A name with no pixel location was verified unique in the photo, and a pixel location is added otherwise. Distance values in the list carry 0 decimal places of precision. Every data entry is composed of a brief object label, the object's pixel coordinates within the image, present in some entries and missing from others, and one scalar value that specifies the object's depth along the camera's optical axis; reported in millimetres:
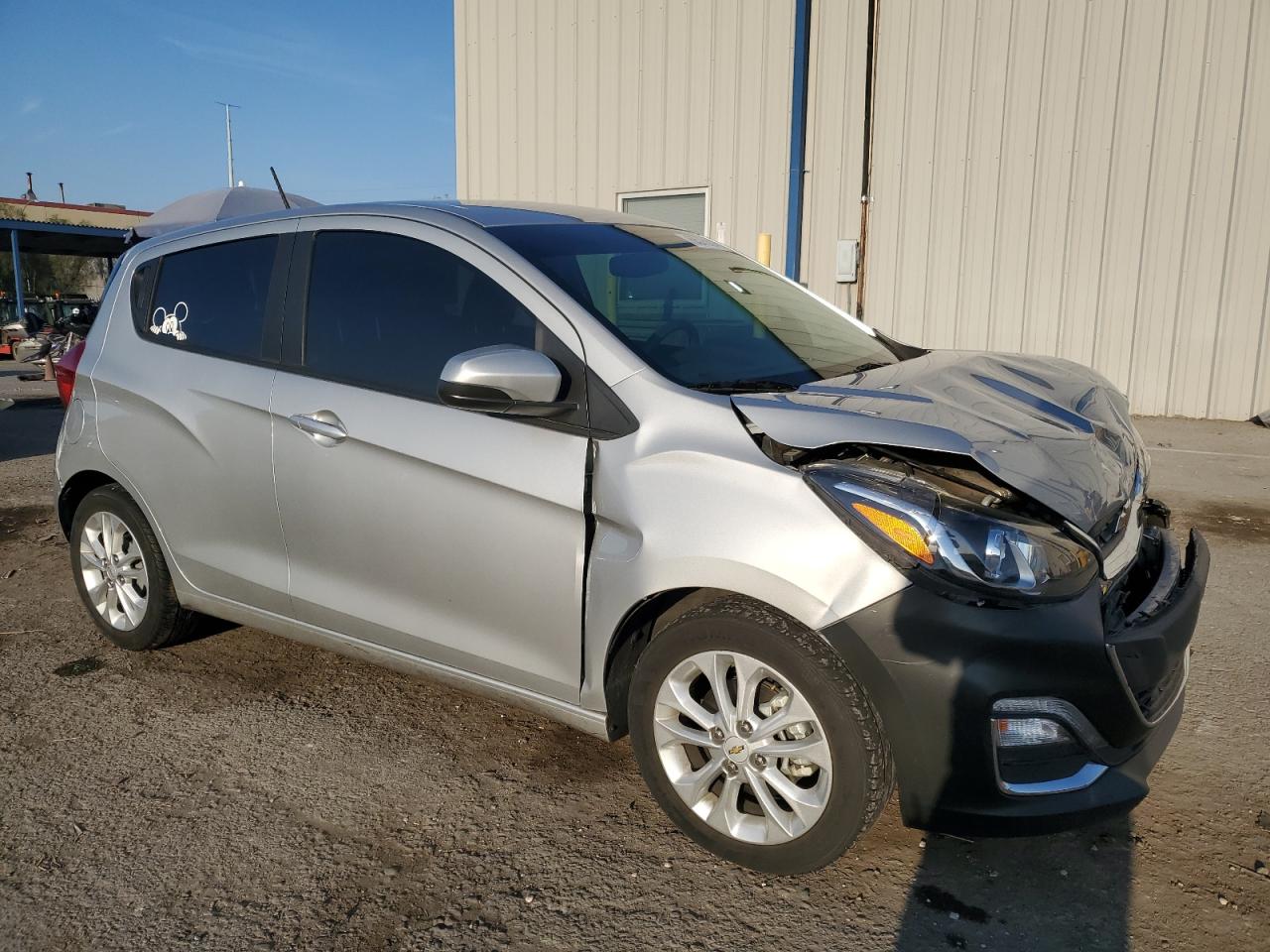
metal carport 26266
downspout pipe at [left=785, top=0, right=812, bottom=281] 10875
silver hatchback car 2252
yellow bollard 10984
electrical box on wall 10945
